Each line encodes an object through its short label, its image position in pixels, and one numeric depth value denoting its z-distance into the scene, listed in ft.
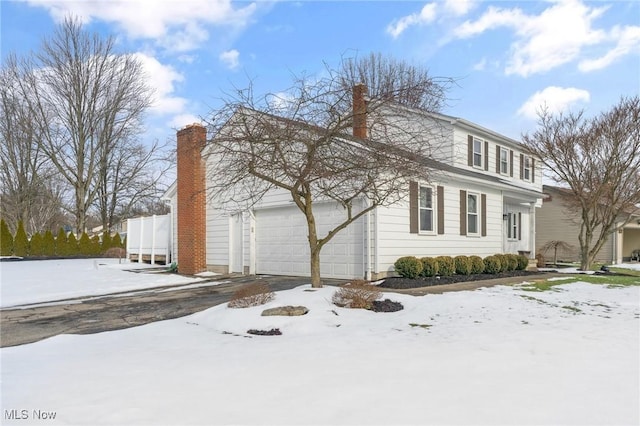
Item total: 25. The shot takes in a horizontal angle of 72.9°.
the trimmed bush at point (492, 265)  46.54
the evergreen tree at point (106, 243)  87.56
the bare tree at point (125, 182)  102.83
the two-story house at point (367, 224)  39.93
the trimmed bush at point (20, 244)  78.02
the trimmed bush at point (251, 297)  25.18
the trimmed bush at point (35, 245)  79.35
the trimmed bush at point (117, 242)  89.15
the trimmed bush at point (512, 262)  49.88
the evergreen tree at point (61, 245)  81.71
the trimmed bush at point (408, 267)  38.19
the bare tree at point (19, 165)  91.09
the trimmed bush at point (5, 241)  76.74
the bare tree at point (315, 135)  25.68
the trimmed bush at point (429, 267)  39.45
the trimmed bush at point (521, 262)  51.75
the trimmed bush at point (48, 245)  80.48
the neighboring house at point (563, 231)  84.28
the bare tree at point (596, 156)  55.21
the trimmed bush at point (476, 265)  44.64
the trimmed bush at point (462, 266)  43.45
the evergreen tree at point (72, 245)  82.98
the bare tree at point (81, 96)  88.79
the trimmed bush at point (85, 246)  84.64
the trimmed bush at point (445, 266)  40.96
